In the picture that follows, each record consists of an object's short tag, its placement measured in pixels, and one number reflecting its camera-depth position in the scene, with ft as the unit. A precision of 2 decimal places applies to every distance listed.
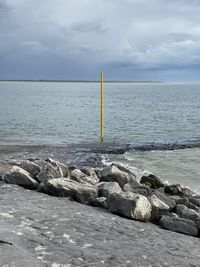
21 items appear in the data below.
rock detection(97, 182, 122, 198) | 30.48
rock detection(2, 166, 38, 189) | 32.09
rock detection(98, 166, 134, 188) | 37.52
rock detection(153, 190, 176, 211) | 31.35
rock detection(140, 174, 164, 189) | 40.98
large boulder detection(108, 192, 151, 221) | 26.02
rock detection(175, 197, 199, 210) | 33.17
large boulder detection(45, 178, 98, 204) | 29.44
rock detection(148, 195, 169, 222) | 27.91
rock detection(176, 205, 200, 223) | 27.55
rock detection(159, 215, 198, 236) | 25.79
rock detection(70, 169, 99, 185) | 35.27
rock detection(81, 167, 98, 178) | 40.34
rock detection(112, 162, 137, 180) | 43.80
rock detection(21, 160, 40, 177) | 35.60
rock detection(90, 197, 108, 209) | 28.55
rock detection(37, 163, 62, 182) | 32.96
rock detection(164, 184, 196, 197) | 38.34
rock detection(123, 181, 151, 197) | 33.17
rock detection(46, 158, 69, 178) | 35.72
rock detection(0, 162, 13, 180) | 35.80
